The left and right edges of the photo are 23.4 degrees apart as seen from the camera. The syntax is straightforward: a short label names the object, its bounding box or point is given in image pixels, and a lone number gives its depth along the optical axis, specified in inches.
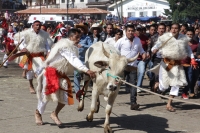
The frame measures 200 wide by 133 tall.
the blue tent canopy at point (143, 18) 2238.6
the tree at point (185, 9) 2714.1
